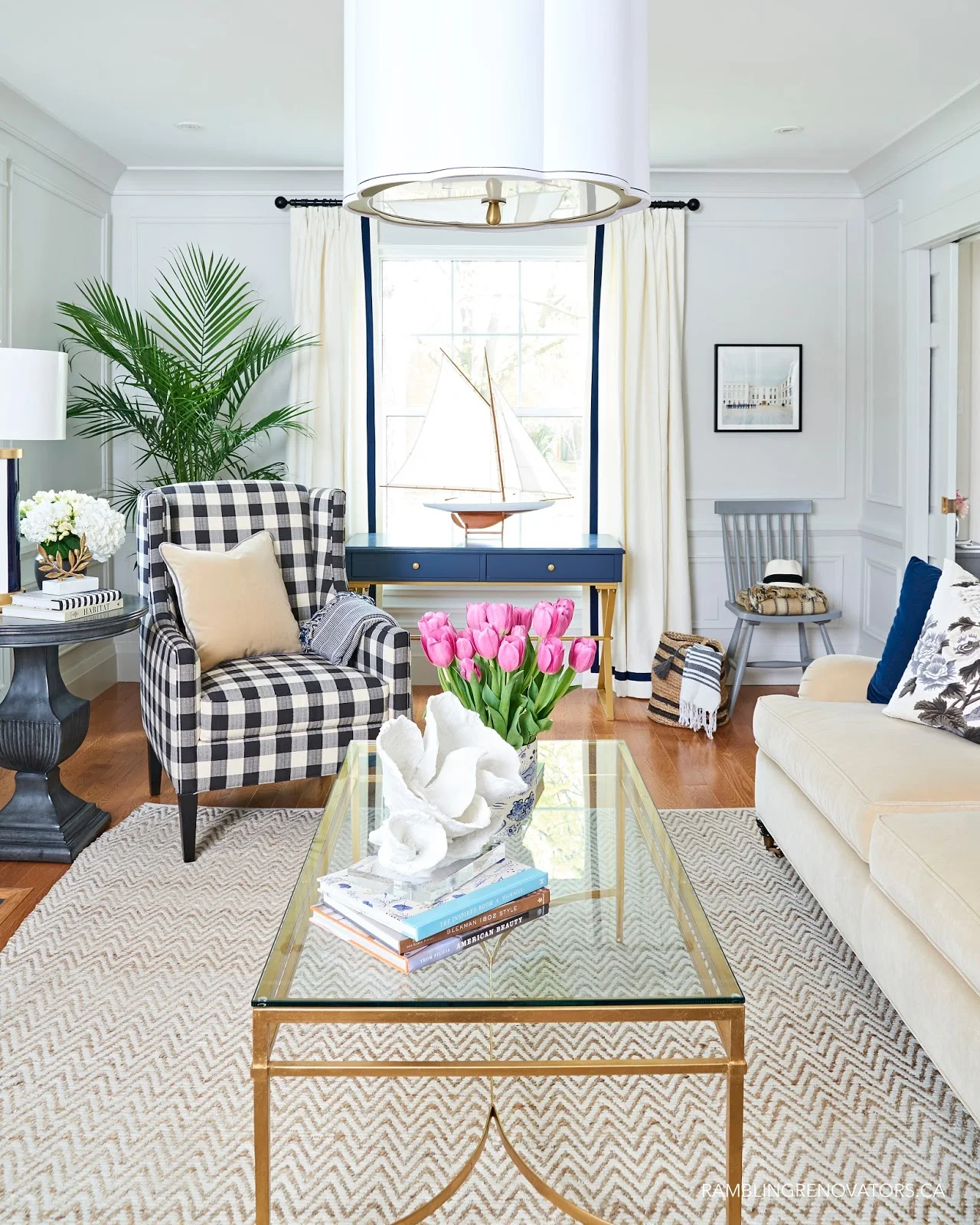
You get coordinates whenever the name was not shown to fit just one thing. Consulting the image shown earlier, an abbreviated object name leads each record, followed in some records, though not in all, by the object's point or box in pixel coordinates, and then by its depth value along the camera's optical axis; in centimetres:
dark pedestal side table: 316
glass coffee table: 152
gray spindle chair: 532
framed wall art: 534
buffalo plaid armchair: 311
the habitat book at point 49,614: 311
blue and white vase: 215
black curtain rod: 516
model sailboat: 484
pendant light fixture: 168
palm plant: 464
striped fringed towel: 455
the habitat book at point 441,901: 165
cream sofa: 183
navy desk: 478
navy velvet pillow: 298
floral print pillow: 267
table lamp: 313
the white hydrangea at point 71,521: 323
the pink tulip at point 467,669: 219
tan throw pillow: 338
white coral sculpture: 175
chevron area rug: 175
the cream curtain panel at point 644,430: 523
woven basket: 475
